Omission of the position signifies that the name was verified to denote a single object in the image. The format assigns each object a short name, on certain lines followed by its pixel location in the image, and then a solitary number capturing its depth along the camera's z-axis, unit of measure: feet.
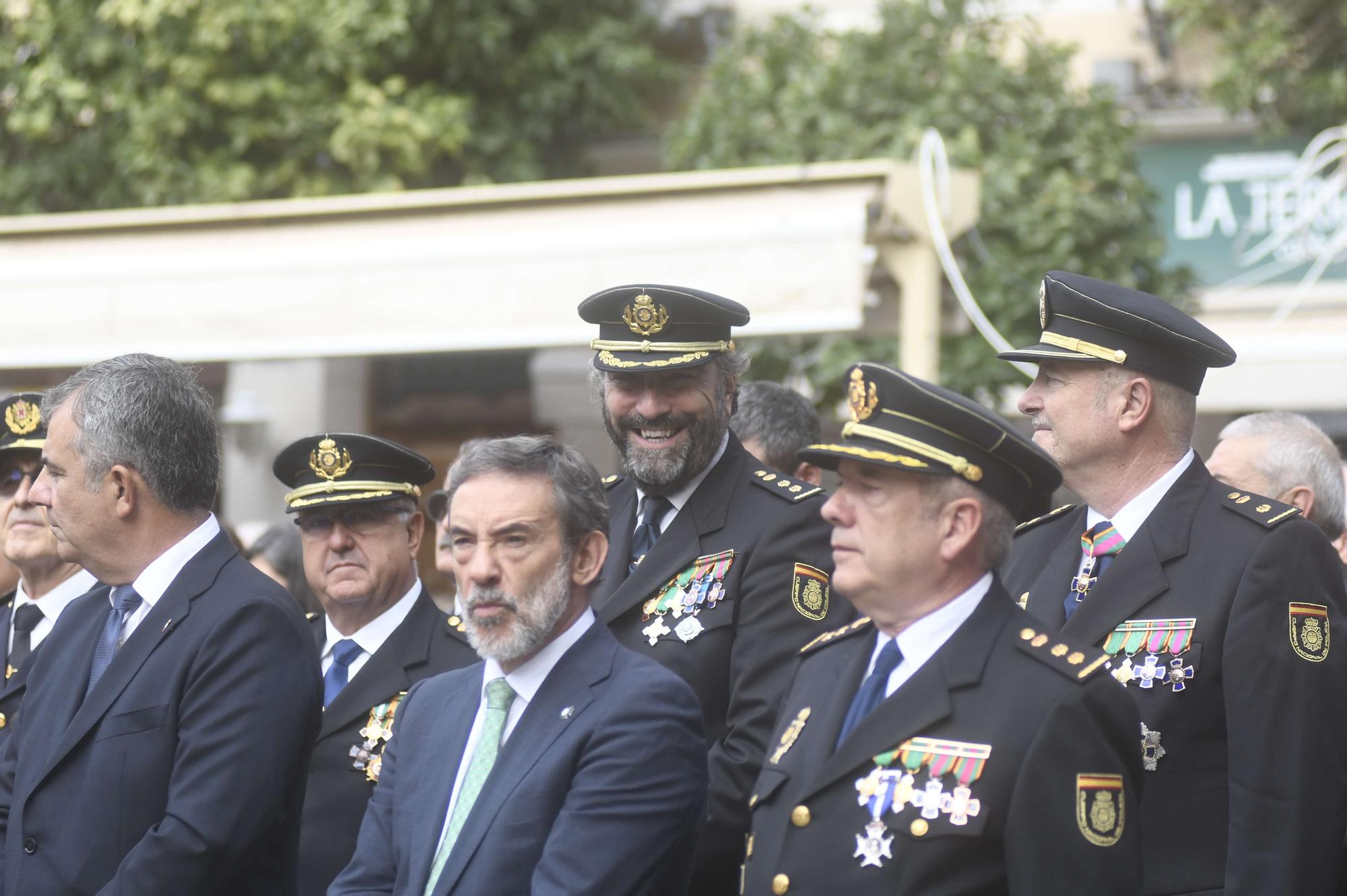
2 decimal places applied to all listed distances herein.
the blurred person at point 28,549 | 31.40
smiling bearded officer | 23.82
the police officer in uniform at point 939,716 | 17.30
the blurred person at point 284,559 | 40.98
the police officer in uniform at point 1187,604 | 21.15
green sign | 74.02
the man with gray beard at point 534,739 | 19.99
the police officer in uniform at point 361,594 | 27.48
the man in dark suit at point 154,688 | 21.77
